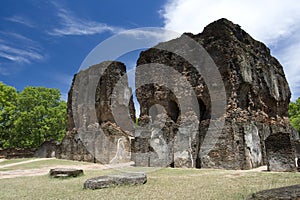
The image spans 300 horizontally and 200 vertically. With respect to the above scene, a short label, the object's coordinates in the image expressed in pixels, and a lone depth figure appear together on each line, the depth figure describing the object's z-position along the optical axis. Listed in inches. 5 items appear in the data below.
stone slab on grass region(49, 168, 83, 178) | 378.5
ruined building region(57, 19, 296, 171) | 452.1
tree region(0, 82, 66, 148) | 1026.7
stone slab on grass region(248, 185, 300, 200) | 162.7
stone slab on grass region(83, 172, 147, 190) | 273.3
